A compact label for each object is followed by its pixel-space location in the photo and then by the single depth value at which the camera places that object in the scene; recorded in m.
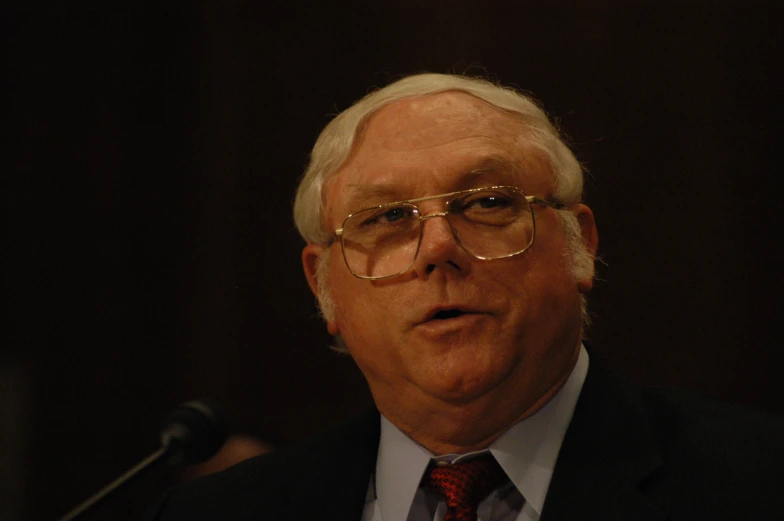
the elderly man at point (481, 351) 3.21
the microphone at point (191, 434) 3.27
